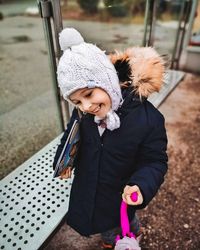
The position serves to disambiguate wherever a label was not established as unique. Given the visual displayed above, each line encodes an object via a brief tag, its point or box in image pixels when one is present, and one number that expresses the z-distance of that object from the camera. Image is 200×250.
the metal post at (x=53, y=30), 1.23
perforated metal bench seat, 1.11
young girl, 0.76
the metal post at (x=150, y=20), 1.87
